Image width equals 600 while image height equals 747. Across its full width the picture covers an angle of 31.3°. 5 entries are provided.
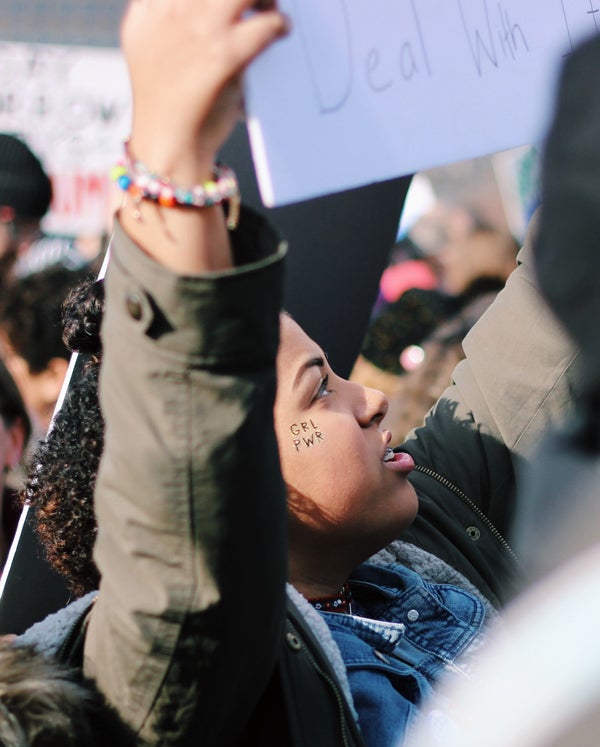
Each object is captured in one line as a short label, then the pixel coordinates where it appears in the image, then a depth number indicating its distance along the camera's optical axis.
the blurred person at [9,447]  2.60
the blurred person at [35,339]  3.17
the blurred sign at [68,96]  4.29
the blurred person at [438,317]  3.86
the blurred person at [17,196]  3.46
